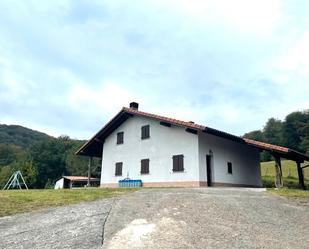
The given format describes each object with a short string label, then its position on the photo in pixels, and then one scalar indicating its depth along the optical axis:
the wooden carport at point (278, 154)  13.34
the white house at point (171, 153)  14.29
